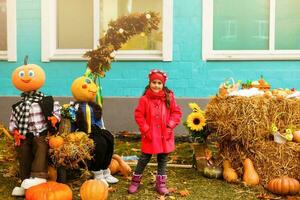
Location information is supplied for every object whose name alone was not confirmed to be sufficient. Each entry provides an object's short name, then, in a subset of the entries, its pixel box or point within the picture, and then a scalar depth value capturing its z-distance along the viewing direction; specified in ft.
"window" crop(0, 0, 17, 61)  34.68
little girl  19.22
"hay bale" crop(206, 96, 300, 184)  21.20
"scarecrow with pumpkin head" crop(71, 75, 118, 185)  20.22
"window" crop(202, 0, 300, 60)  32.81
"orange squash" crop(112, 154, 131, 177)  22.39
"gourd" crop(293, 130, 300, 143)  21.45
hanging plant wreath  22.37
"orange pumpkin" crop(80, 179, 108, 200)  17.88
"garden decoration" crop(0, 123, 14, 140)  20.36
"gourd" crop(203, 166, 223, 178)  22.15
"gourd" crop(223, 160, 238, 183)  21.50
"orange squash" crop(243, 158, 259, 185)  20.98
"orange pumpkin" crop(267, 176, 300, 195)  19.72
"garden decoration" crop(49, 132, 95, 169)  19.16
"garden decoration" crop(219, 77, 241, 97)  22.75
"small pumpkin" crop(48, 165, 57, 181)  20.27
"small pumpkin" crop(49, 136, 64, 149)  19.20
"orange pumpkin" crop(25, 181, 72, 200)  17.72
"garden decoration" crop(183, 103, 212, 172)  22.98
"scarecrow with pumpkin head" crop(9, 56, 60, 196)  19.26
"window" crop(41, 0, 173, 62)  33.53
